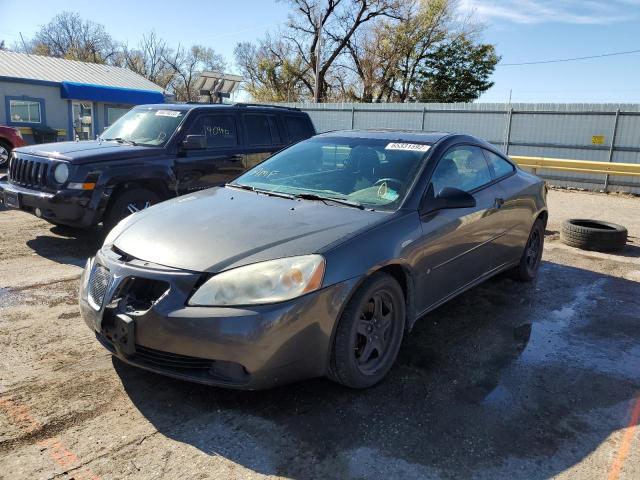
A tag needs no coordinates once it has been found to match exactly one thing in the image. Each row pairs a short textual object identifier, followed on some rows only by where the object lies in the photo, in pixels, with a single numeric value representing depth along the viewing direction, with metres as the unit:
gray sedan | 2.67
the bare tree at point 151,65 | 58.34
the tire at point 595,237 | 7.11
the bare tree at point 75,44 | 56.75
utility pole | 32.84
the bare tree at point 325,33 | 36.84
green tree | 36.03
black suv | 5.97
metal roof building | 21.89
